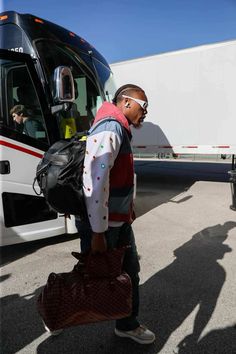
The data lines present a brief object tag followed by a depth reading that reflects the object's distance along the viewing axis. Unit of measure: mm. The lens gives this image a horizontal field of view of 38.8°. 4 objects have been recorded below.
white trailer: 8359
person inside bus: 4113
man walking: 1948
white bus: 3969
